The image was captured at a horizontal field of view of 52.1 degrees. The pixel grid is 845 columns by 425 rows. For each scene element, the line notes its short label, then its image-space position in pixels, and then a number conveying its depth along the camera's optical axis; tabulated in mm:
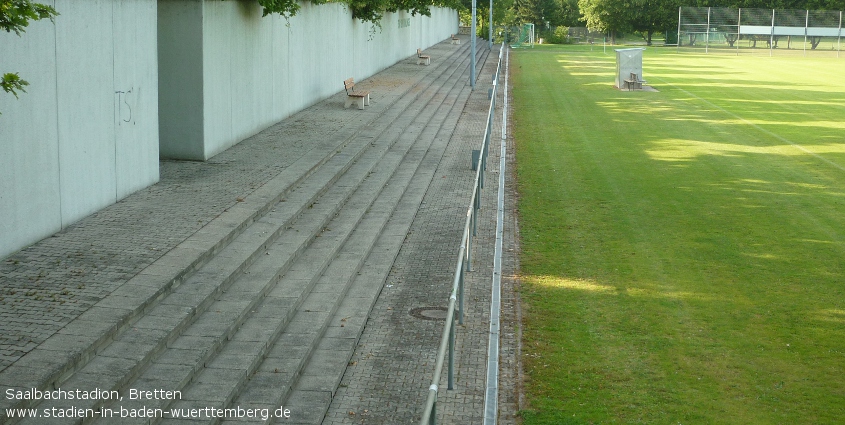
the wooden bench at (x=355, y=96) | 25172
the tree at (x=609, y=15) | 87500
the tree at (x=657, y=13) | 87938
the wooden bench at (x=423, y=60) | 44625
